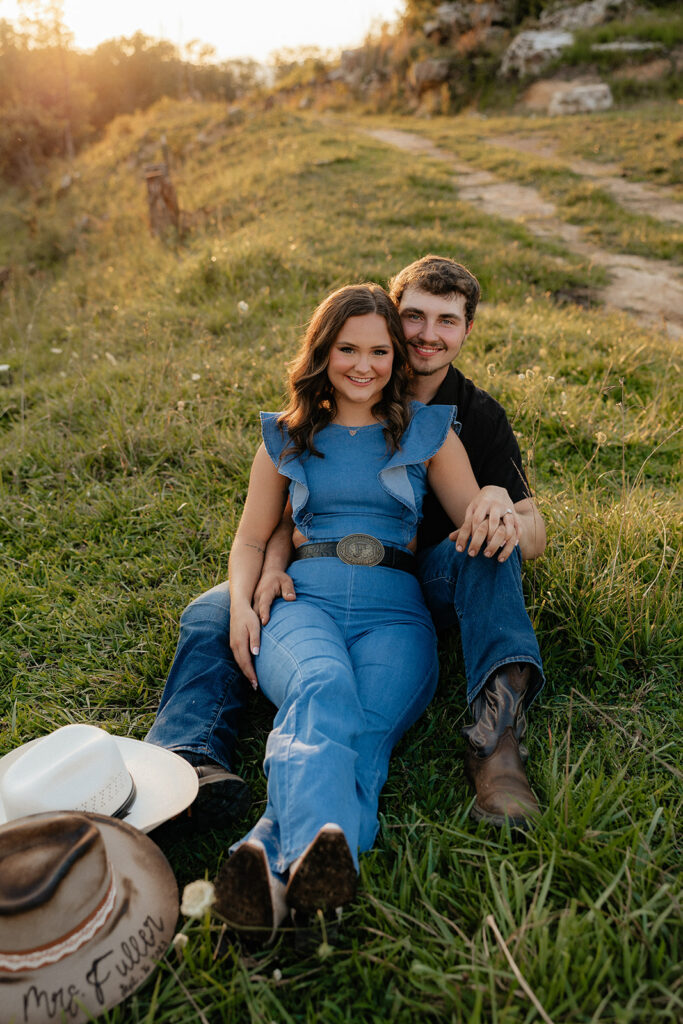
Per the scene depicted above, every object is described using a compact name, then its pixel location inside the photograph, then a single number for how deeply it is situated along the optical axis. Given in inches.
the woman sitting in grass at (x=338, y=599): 66.2
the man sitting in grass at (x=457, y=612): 84.0
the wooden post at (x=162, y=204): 372.5
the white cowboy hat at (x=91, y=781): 66.2
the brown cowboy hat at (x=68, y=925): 55.4
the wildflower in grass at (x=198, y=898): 60.3
